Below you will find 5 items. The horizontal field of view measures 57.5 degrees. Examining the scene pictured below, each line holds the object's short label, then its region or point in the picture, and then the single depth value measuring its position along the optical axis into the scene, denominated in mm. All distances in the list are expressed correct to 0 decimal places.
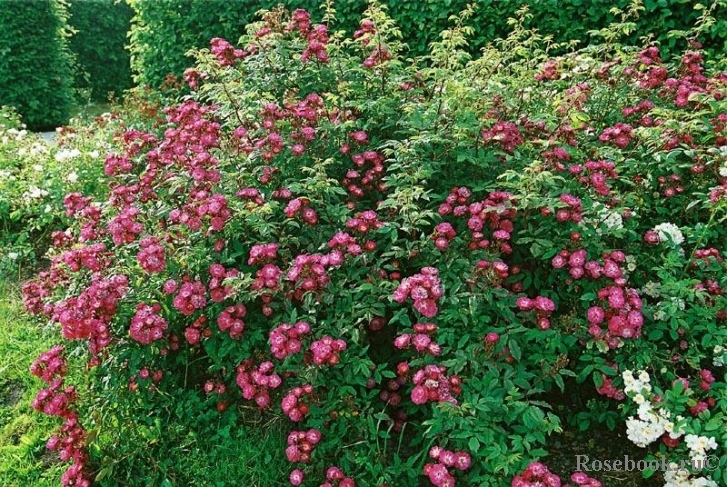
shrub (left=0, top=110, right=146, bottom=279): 4168
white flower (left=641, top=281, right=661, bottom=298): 2369
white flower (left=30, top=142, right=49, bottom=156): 4847
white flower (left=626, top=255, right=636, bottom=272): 2424
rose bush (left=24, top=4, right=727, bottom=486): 2197
